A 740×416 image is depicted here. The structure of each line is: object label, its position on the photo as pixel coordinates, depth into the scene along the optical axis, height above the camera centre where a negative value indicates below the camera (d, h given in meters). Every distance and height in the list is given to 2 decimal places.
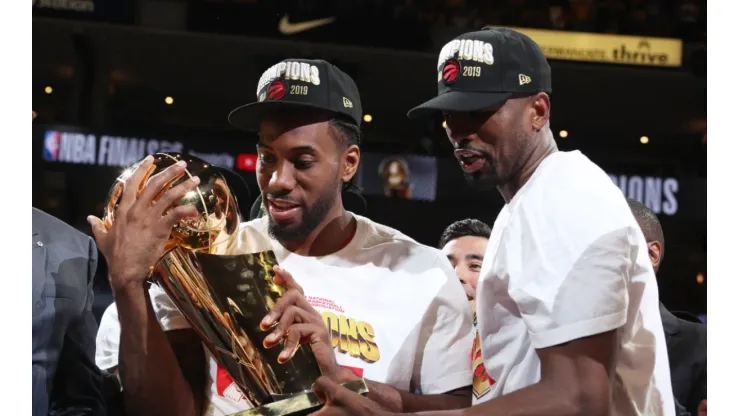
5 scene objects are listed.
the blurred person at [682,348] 2.10 -0.38
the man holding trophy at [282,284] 1.37 -0.16
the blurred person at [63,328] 1.55 -0.25
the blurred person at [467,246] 2.28 -0.13
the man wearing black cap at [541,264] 1.21 -0.10
